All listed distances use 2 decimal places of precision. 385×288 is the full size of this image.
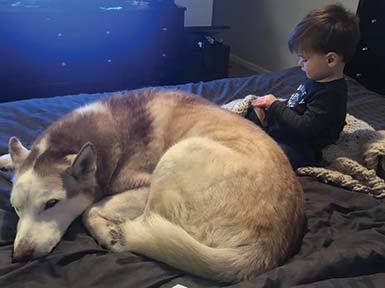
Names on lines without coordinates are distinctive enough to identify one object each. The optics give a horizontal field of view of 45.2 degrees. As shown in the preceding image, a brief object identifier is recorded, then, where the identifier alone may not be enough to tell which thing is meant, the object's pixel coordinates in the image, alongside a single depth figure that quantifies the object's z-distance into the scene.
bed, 1.29
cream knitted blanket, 1.84
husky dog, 1.31
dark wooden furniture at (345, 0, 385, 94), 2.99
